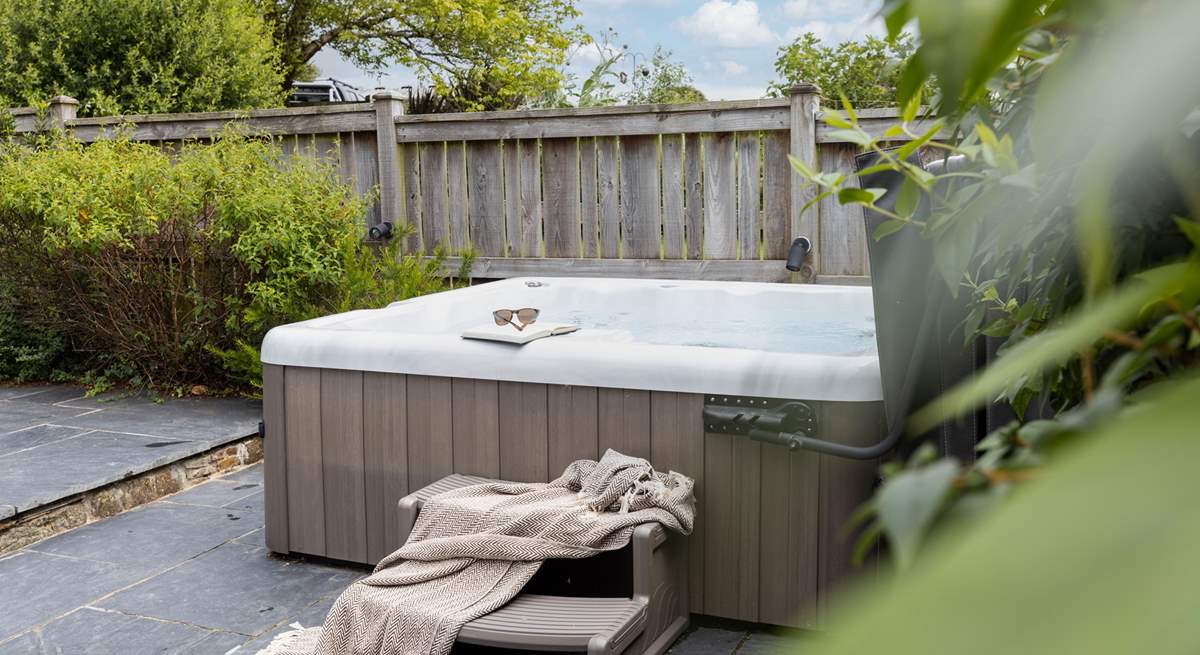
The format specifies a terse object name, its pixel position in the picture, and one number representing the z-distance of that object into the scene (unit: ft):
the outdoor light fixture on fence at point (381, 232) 17.39
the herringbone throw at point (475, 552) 6.71
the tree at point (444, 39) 49.11
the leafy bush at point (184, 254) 14.11
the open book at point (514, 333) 8.56
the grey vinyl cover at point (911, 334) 6.07
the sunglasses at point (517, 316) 9.02
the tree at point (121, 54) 29.45
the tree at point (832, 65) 26.76
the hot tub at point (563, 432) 7.57
